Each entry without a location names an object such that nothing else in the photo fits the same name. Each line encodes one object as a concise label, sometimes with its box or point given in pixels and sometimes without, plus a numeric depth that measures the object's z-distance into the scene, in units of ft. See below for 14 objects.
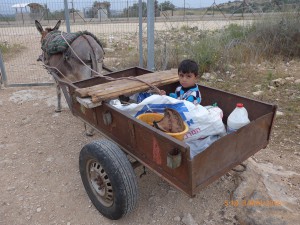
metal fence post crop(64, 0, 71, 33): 18.71
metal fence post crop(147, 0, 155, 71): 16.22
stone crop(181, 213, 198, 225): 8.14
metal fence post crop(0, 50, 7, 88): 20.21
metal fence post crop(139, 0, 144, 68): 18.54
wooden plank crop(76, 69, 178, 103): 8.04
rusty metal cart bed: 5.98
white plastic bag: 7.11
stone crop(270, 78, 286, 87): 17.80
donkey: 13.07
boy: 8.82
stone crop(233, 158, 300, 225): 7.93
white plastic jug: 7.25
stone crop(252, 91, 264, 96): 16.48
